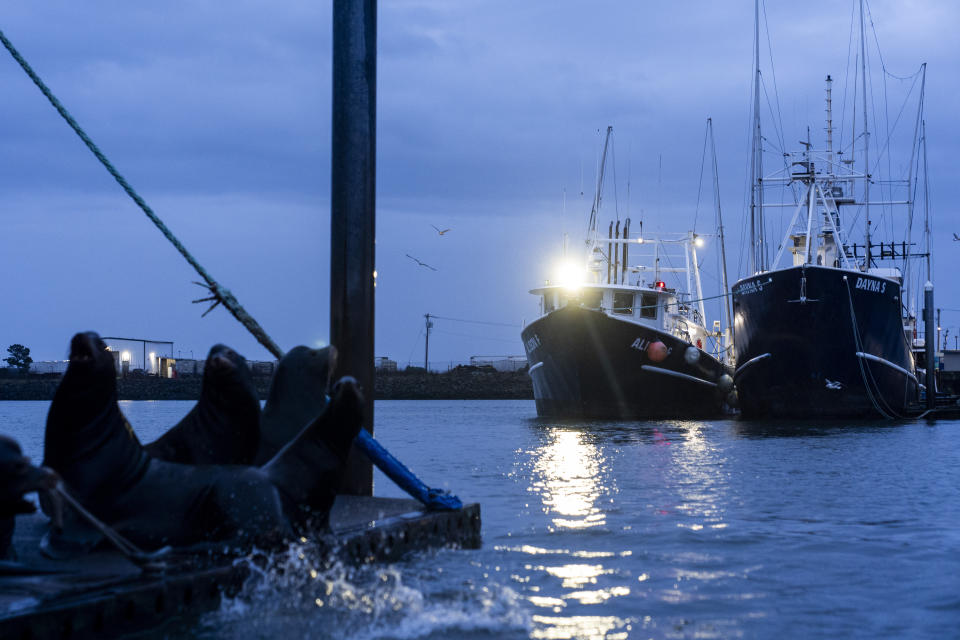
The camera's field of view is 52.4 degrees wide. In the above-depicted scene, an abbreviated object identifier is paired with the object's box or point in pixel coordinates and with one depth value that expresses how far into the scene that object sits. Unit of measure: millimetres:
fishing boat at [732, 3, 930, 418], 32625
